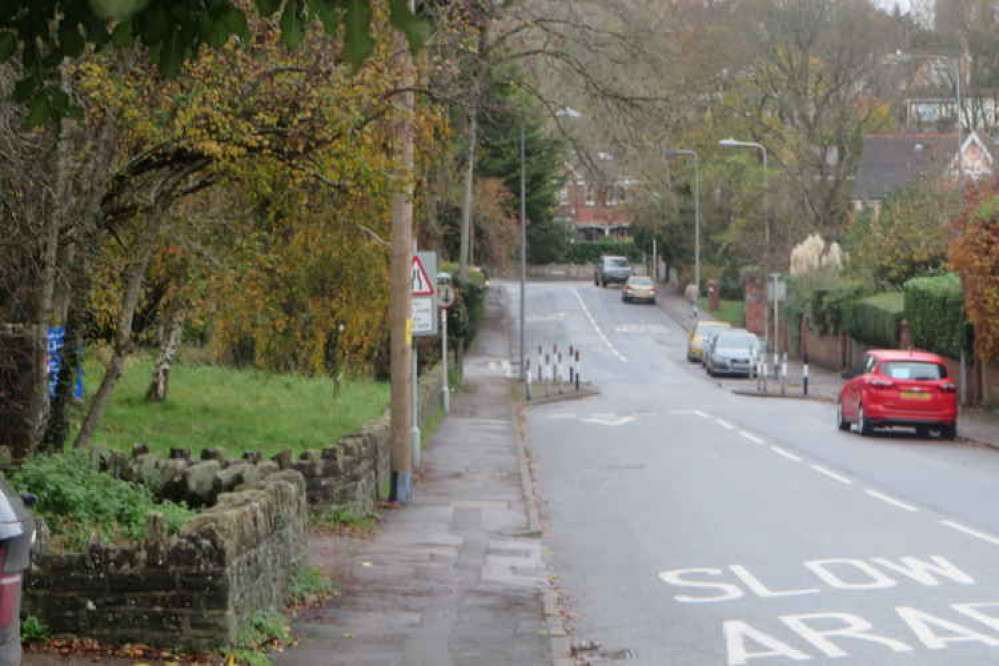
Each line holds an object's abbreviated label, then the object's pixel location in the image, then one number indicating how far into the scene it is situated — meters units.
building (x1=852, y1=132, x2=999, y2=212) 70.81
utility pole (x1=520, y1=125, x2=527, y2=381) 45.05
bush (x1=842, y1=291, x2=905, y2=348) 47.78
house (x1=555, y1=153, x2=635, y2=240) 104.51
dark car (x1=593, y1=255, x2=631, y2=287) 94.00
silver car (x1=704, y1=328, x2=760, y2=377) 52.12
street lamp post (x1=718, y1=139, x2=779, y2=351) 65.94
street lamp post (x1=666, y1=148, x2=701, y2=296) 70.19
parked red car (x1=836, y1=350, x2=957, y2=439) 29.41
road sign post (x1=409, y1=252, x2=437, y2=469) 21.22
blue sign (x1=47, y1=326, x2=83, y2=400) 14.00
